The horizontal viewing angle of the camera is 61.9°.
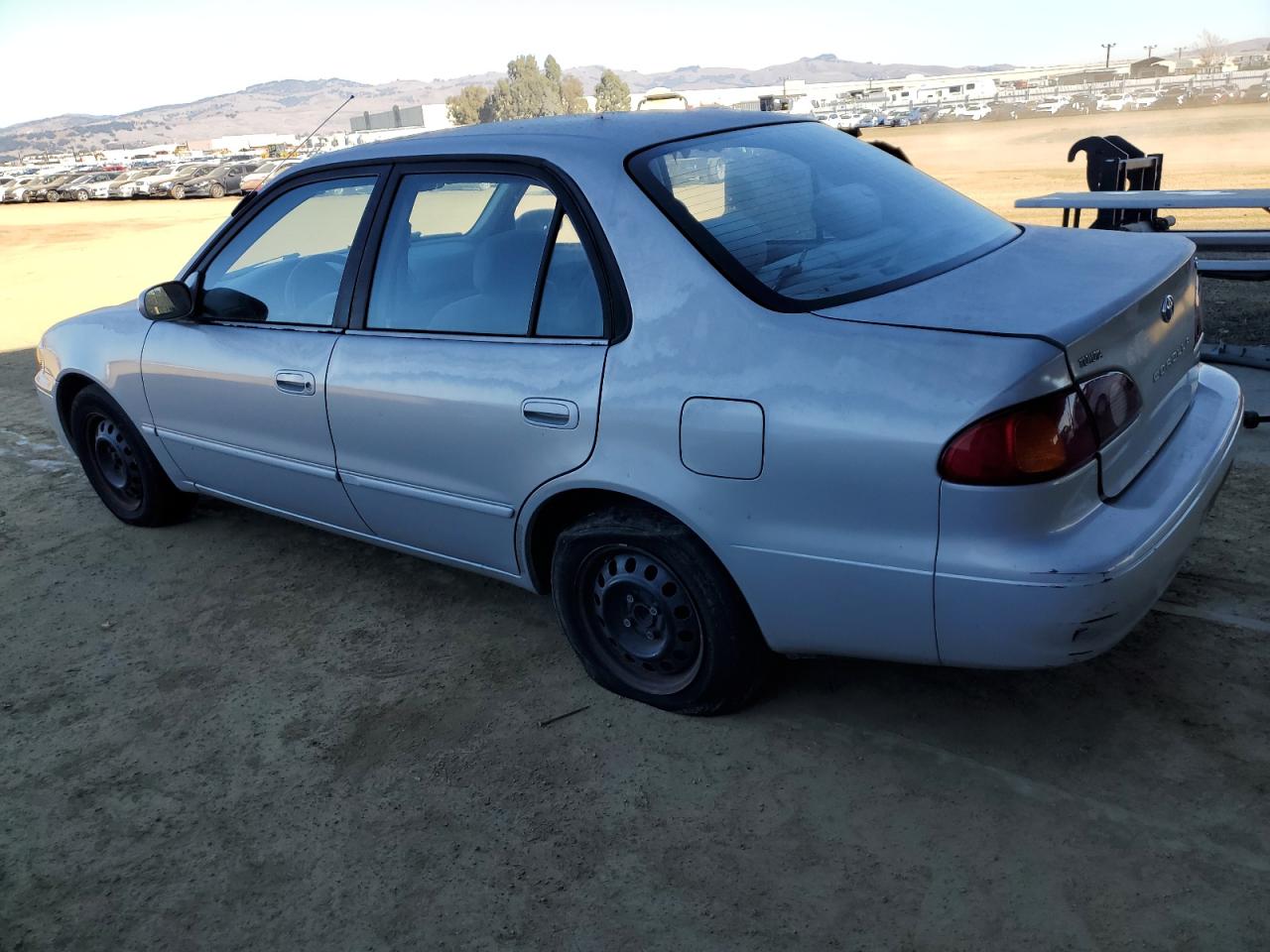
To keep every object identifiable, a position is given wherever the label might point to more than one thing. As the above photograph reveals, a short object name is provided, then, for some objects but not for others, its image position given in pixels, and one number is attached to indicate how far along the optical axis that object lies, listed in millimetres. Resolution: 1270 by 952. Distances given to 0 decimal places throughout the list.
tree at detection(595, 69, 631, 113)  133375
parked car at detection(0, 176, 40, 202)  45094
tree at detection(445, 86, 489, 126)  143000
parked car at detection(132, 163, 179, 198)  41219
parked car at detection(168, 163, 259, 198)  39156
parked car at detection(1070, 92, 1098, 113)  60819
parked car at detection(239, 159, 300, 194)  35688
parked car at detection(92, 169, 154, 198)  42219
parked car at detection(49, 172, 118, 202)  44094
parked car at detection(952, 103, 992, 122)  68488
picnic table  7348
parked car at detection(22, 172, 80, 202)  45000
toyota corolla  2312
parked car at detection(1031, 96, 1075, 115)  64188
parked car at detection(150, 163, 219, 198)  40312
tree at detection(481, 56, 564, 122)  142625
